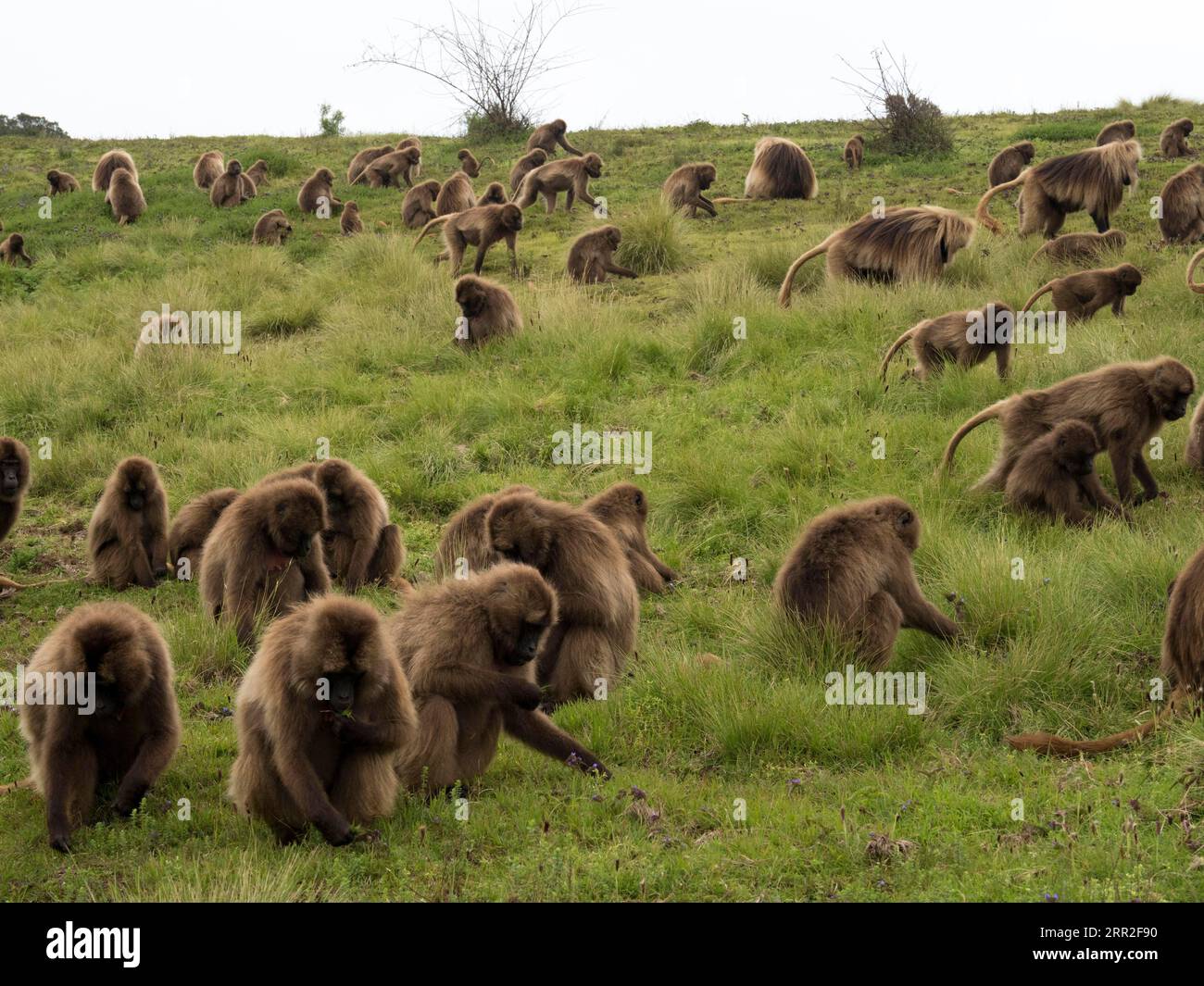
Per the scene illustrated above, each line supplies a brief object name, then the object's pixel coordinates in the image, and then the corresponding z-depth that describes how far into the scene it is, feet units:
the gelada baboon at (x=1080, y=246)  46.88
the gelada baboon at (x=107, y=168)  75.97
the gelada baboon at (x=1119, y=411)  29.37
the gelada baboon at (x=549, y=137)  83.25
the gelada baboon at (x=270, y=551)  24.85
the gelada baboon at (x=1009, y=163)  64.34
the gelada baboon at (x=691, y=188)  65.05
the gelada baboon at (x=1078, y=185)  50.75
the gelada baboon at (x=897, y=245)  45.80
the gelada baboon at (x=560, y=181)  68.08
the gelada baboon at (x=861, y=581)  23.21
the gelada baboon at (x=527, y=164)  73.67
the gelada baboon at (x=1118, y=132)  68.39
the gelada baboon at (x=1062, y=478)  28.43
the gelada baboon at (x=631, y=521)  27.78
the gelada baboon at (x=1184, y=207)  50.08
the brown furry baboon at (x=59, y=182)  78.48
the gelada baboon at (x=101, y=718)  18.86
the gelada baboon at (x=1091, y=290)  40.42
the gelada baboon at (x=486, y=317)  44.80
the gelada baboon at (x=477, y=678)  19.63
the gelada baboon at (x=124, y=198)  70.54
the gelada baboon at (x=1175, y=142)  67.92
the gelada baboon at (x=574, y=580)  23.18
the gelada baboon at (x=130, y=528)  30.30
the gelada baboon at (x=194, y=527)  30.83
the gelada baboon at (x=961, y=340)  36.35
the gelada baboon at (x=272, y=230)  65.62
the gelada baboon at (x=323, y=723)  17.44
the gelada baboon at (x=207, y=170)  79.41
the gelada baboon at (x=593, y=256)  53.72
